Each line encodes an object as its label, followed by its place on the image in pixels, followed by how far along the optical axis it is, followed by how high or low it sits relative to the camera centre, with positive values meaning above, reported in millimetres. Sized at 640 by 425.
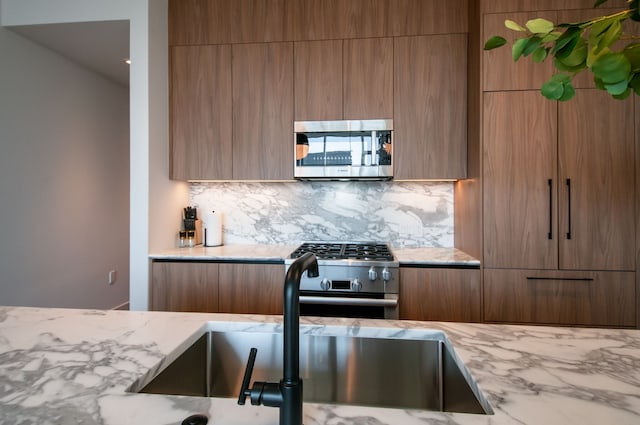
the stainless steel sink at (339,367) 975 -436
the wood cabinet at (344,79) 2527 +967
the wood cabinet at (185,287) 2355 -489
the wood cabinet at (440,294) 2150 -497
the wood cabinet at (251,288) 2299 -486
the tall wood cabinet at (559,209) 2055 +25
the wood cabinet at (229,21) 2613 +1433
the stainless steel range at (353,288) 2139 -457
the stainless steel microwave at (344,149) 2514 +462
